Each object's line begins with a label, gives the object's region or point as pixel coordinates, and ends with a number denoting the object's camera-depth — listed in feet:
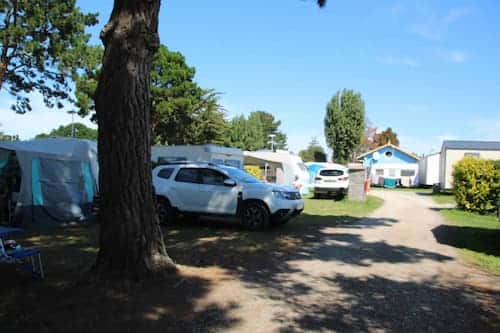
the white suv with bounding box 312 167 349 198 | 74.59
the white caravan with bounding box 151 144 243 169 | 60.54
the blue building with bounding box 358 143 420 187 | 163.22
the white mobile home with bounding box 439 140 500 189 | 115.75
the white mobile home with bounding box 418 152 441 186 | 143.88
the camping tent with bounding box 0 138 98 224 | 37.17
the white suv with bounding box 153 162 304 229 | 36.32
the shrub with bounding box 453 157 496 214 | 55.26
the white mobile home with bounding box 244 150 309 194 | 89.74
